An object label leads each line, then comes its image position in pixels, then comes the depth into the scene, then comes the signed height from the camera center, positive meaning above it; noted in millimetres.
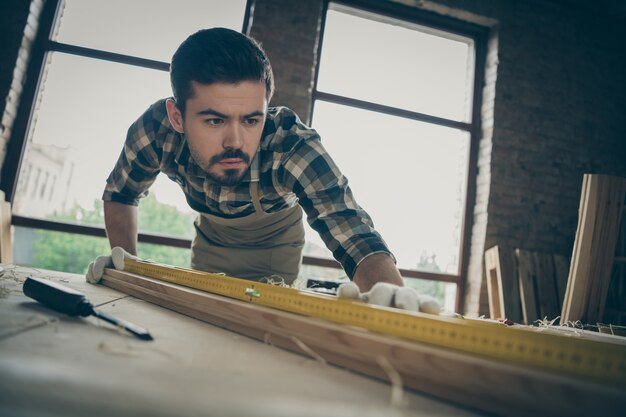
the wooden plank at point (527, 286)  3176 -54
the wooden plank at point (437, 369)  434 -141
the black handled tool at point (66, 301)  676 -176
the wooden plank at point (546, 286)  3266 -33
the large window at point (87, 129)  3223 +811
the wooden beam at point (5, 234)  2895 -183
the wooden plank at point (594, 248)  2754 +304
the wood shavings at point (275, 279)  1976 -175
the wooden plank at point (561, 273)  3330 +101
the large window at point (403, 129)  3725 +1346
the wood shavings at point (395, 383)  484 -171
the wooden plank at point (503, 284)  3227 -66
